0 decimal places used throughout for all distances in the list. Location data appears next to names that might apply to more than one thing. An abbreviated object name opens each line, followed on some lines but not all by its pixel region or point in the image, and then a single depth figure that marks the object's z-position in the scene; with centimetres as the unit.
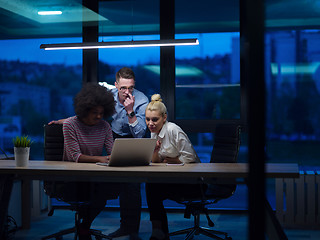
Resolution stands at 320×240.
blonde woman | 304
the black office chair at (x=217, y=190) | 339
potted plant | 293
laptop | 279
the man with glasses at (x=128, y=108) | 425
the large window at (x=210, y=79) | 518
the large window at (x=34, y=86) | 529
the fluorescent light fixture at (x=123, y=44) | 449
